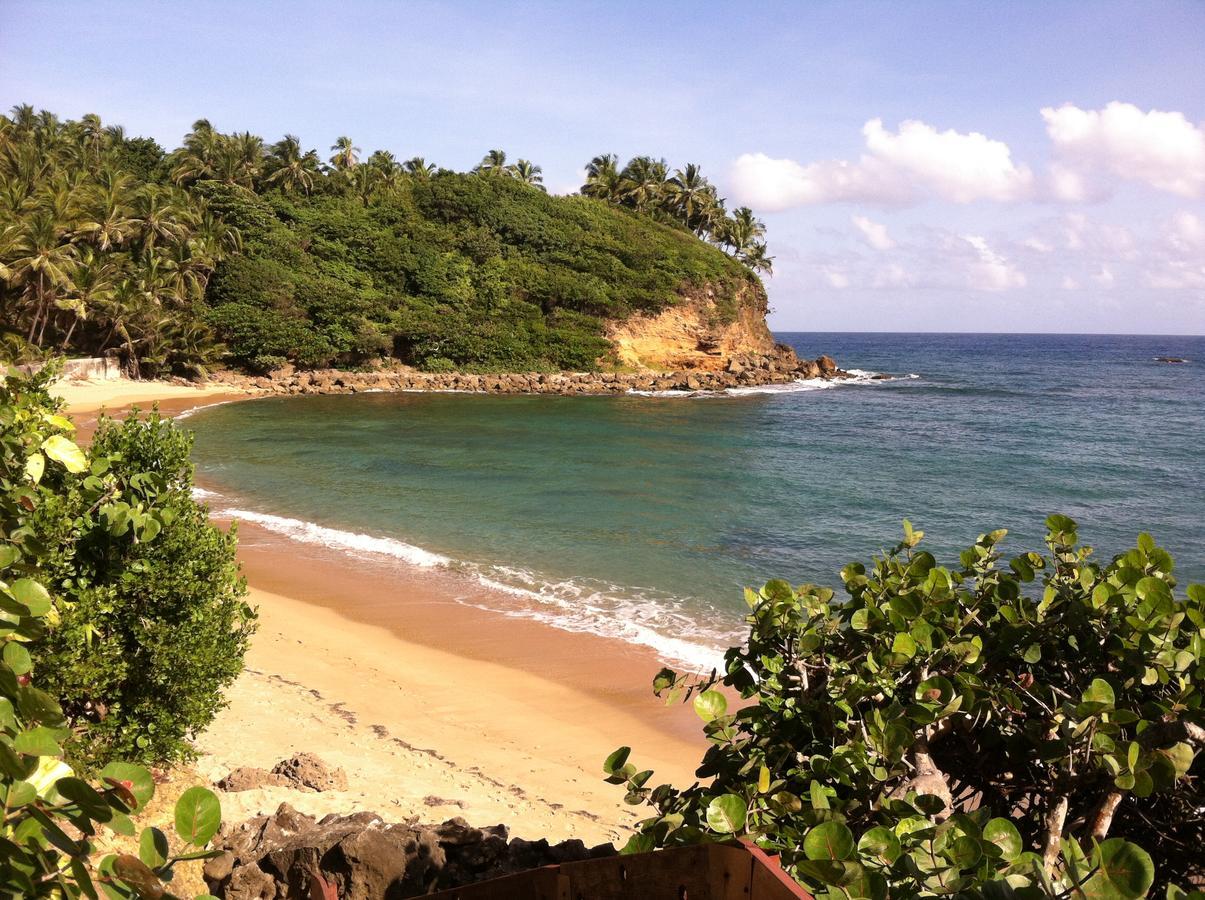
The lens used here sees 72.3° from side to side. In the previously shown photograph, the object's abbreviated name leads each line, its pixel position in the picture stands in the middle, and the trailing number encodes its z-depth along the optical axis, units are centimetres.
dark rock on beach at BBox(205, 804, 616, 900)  501
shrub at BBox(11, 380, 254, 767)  612
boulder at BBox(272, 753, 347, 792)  771
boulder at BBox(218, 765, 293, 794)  731
